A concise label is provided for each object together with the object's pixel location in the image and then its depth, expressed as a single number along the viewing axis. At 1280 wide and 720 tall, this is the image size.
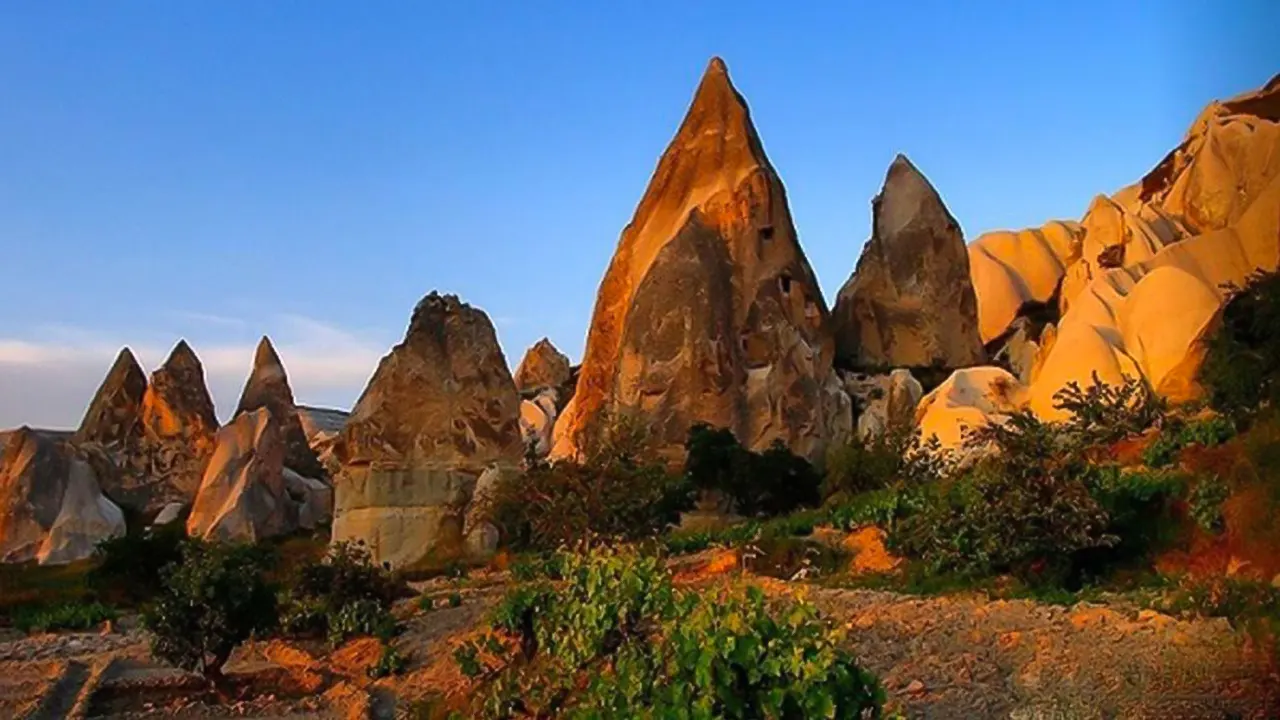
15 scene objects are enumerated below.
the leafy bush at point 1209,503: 14.17
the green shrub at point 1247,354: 17.97
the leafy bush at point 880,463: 24.64
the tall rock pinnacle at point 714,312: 40.62
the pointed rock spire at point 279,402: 50.38
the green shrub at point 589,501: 16.81
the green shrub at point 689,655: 4.85
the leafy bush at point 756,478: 30.97
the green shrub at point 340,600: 14.51
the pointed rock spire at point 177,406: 48.47
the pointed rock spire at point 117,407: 48.47
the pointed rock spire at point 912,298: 48.66
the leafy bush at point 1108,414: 21.20
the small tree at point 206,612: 12.07
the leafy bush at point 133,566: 21.77
